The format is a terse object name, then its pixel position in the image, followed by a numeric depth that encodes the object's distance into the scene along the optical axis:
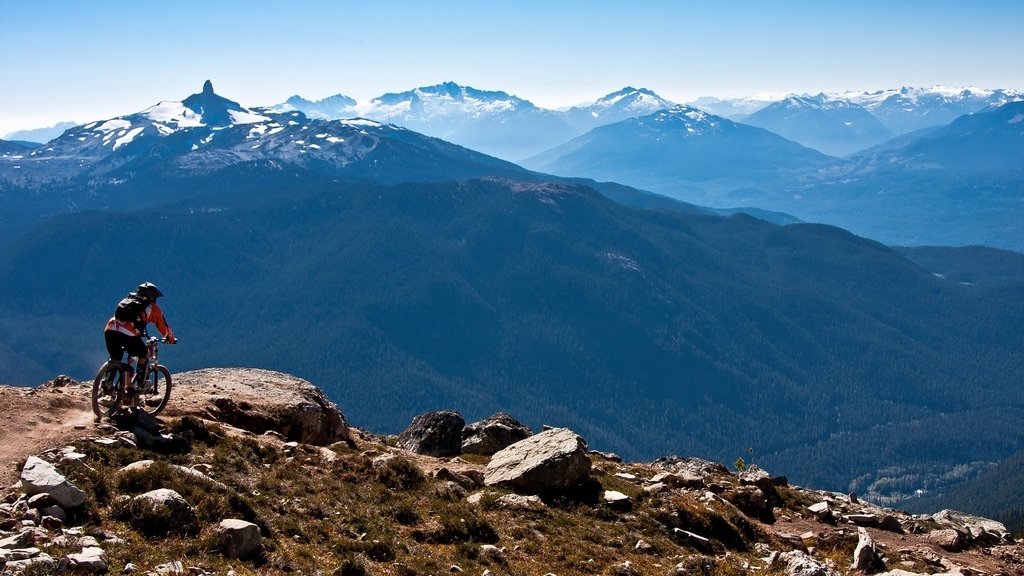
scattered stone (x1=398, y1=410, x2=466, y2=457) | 35.22
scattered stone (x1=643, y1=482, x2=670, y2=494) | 25.64
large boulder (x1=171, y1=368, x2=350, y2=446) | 27.69
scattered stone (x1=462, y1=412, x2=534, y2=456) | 33.50
